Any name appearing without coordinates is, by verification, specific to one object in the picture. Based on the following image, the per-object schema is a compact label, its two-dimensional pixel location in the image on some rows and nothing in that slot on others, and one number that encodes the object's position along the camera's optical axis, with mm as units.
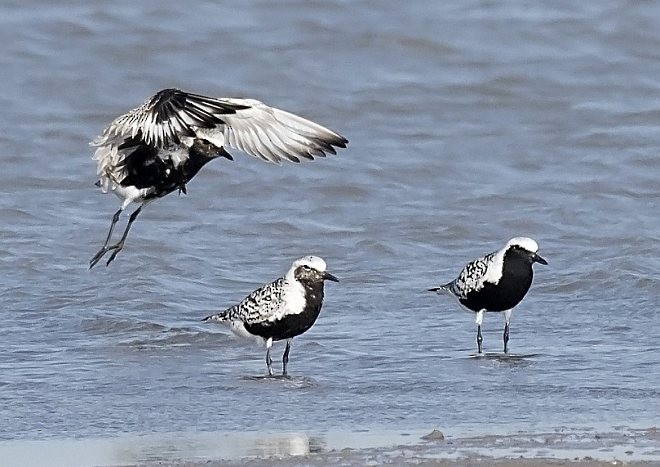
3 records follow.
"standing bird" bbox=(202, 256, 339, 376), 18047
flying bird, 16062
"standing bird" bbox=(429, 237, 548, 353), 19578
